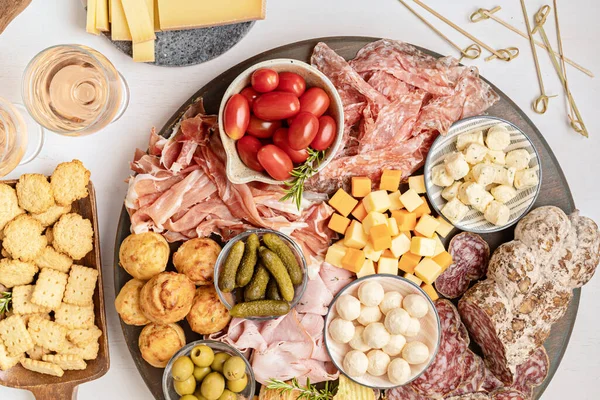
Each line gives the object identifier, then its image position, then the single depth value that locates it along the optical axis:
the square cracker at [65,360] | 0.71
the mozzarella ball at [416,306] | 0.71
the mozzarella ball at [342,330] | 0.71
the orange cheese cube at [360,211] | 0.73
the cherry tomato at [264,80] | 0.67
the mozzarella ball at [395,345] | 0.71
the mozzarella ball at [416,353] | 0.71
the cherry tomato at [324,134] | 0.67
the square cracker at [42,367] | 0.72
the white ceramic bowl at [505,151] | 0.72
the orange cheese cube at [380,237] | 0.71
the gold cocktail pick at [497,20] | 0.75
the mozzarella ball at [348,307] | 0.71
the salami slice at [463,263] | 0.74
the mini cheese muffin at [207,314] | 0.71
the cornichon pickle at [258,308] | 0.69
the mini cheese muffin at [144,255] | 0.69
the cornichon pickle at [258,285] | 0.70
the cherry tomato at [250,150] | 0.68
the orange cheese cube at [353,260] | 0.72
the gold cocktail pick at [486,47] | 0.75
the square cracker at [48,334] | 0.72
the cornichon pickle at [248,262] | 0.69
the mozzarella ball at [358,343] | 0.72
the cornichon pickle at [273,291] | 0.70
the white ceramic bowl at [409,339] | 0.71
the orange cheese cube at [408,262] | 0.73
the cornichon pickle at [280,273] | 0.69
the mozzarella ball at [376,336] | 0.71
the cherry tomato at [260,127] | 0.69
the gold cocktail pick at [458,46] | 0.75
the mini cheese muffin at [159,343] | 0.70
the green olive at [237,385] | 0.69
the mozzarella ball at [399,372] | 0.70
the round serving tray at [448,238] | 0.73
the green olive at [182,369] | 0.68
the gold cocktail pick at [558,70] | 0.76
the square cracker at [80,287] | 0.72
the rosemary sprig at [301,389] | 0.70
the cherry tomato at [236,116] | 0.67
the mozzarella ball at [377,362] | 0.71
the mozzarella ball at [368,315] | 0.72
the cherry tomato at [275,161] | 0.67
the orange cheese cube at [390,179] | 0.73
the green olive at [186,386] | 0.68
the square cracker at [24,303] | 0.72
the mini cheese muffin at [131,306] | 0.70
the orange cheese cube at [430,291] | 0.74
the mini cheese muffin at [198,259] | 0.70
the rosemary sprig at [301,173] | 0.68
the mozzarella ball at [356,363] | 0.71
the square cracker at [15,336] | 0.71
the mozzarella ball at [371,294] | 0.71
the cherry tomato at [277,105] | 0.67
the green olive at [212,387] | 0.68
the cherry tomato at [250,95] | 0.69
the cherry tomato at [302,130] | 0.66
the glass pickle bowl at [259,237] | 0.70
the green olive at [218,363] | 0.70
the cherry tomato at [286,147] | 0.68
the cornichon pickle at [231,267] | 0.69
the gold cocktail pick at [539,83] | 0.76
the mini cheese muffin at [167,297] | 0.68
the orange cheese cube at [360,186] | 0.73
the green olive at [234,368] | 0.68
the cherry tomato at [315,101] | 0.67
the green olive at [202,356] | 0.68
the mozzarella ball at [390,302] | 0.72
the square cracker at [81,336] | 0.72
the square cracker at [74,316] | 0.72
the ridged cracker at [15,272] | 0.71
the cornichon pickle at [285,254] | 0.70
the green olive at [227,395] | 0.69
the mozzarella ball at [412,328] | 0.71
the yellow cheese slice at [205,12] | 0.71
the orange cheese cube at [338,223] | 0.73
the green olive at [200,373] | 0.69
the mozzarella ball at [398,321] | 0.70
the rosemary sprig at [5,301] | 0.72
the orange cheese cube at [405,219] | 0.73
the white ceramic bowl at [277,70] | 0.68
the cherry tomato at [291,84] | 0.68
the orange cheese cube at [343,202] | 0.73
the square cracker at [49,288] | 0.71
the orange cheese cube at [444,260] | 0.73
